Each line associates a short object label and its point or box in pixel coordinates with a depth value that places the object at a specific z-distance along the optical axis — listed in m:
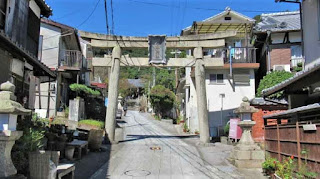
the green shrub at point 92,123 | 21.17
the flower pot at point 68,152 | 11.18
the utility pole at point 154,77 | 54.23
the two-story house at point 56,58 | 22.65
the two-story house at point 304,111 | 7.31
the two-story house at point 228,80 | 24.34
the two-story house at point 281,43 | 21.36
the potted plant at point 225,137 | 19.11
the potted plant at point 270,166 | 9.16
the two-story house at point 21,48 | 10.39
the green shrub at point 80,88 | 23.98
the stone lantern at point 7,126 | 5.19
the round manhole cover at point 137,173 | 9.76
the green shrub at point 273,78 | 20.28
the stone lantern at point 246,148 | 11.21
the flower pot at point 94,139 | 13.73
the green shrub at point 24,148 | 6.32
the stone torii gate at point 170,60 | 17.65
